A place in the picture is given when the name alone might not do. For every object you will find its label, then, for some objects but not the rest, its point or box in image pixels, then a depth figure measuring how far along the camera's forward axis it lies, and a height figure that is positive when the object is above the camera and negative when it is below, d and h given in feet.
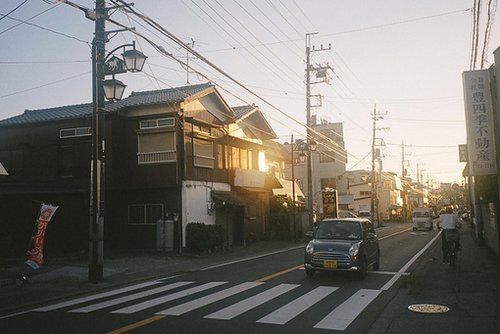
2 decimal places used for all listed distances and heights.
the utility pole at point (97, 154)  42.55 +4.80
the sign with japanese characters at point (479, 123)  45.62 +7.42
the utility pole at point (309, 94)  103.27 +25.63
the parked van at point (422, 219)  138.92 -8.42
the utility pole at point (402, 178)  246.64 +10.04
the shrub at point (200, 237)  70.74 -6.36
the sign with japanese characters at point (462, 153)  93.25 +8.59
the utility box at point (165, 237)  71.41 -6.10
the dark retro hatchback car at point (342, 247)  39.78 -4.98
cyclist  47.06 -3.54
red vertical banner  44.11 -3.56
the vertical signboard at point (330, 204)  125.29 -2.37
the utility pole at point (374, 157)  159.95 +14.99
